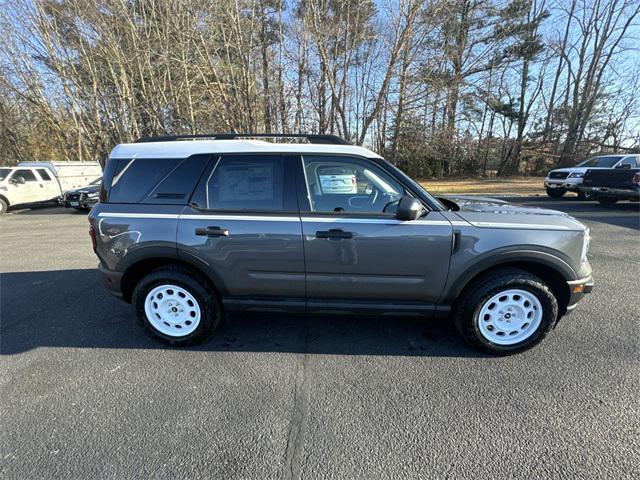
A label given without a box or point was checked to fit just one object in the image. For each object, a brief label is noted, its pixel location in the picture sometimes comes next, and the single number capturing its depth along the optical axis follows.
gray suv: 2.69
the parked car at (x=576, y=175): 12.07
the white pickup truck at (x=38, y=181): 12.41
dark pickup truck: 9.97
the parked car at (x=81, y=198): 11.93
